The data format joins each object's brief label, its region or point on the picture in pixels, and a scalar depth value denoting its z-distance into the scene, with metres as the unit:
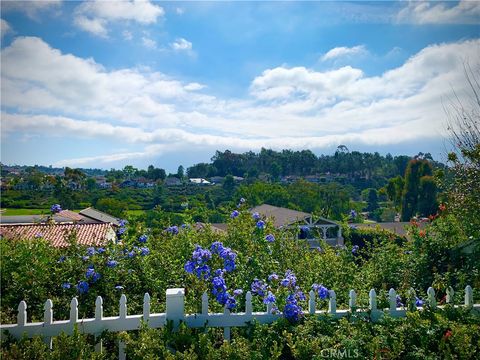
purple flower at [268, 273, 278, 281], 4.24
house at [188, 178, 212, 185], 90.90
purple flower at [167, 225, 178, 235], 5.88
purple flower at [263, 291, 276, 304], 3.83
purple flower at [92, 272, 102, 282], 4.27
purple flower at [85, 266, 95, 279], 4.26
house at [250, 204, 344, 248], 24.82
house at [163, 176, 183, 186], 94.95
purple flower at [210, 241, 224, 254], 4.39
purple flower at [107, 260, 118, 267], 4.37
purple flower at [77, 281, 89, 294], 4.14
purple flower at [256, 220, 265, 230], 5.25
